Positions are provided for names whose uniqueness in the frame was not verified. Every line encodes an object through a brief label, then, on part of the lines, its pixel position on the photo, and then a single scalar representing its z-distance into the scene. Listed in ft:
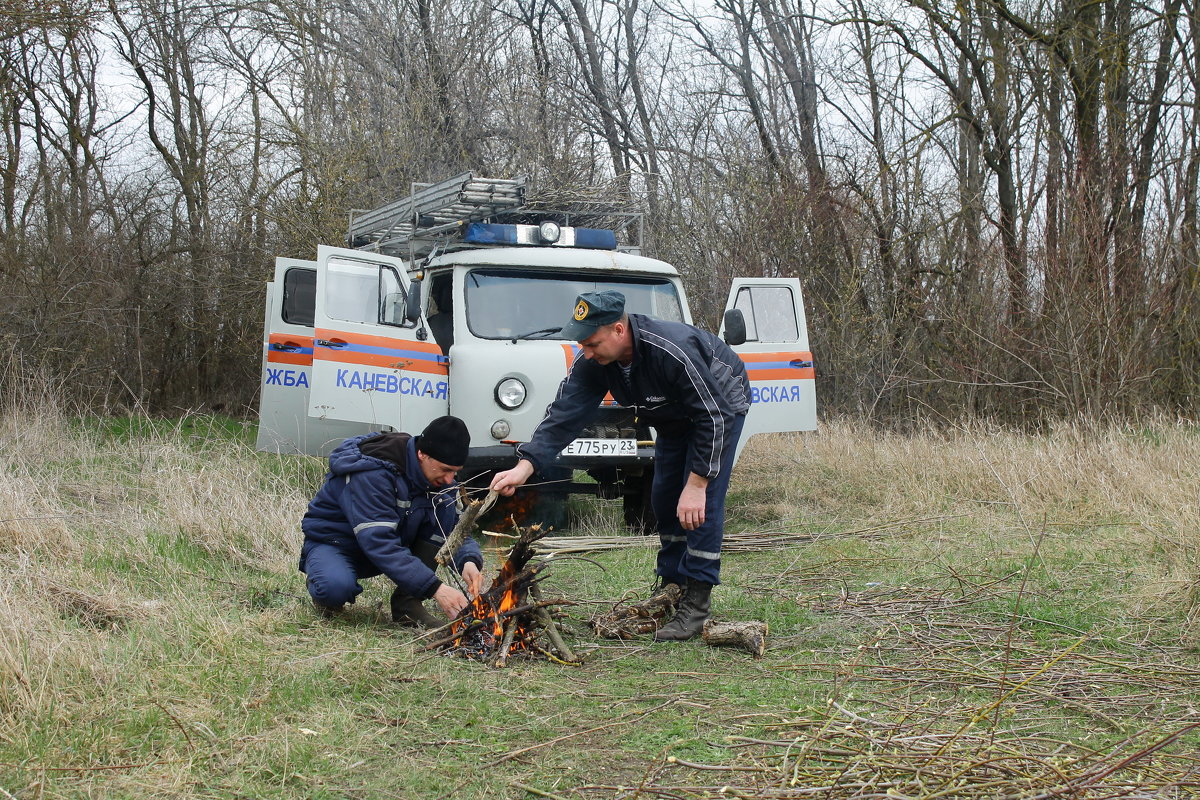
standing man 14.88
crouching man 14.46
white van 23.72
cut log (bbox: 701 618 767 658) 14.32
